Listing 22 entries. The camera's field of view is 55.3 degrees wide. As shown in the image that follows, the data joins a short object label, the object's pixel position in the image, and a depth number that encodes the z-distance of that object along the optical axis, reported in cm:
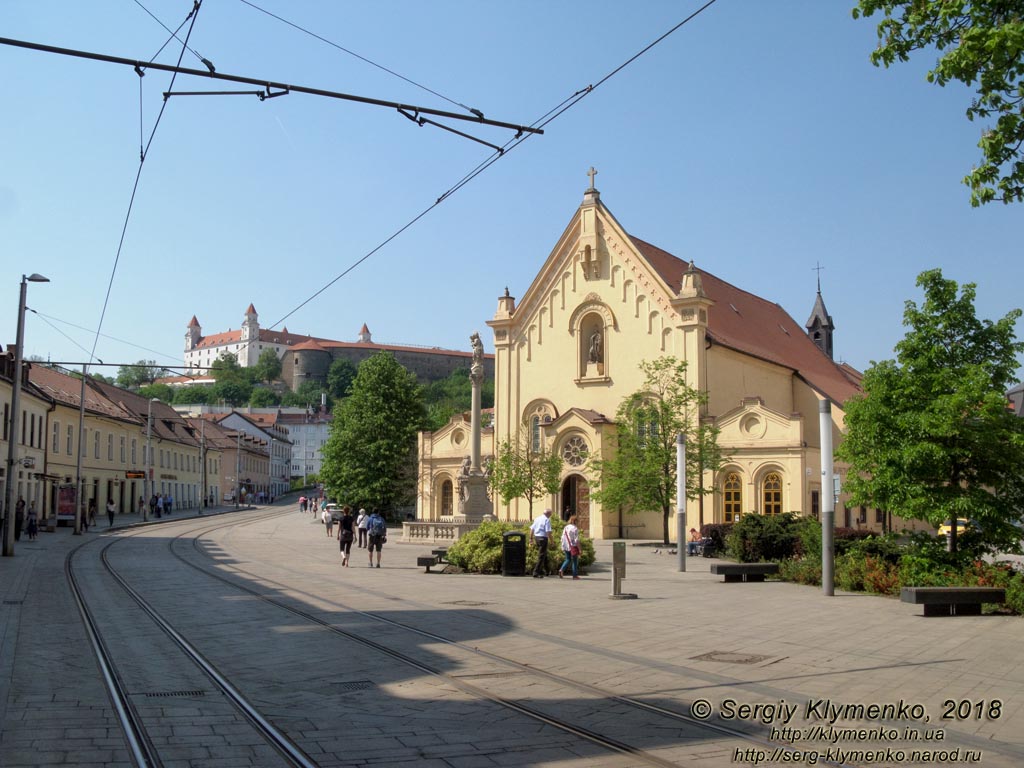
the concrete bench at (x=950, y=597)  1556
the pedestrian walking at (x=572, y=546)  2406
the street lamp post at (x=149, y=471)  5806
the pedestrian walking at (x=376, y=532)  2778
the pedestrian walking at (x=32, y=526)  3756
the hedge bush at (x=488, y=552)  2547
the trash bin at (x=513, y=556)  2466
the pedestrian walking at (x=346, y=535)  2778
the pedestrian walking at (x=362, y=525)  3562
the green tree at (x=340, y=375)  18200
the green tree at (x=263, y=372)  19825
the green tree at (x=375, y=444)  6494
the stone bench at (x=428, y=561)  2652
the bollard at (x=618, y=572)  1886
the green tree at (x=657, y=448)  4141
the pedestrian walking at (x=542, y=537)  2436
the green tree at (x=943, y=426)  1772
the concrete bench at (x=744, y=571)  2261
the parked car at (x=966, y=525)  1870
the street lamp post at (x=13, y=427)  2908
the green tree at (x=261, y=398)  18675
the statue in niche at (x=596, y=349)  5159
